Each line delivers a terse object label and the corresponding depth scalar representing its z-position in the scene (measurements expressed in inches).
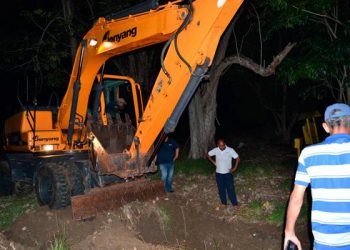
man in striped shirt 118.6
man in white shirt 323.3
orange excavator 225.5
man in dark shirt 372.8
